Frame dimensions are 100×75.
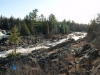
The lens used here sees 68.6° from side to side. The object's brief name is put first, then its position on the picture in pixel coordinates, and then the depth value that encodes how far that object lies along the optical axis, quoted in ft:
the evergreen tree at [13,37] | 50.41
